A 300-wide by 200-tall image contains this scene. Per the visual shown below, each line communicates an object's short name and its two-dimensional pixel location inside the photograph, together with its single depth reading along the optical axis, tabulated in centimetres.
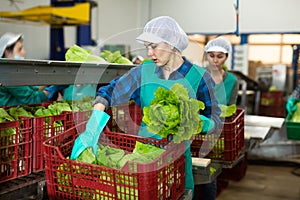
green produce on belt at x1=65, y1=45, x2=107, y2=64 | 229
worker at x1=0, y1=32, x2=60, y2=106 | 249
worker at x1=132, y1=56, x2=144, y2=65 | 448
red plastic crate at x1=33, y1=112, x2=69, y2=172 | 166
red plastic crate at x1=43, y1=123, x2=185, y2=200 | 125
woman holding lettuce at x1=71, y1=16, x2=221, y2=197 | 177
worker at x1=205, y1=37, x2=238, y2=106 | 329
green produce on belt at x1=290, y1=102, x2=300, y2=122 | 373
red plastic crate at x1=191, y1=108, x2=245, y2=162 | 245
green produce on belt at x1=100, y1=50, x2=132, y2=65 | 272
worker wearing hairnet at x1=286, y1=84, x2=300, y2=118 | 378
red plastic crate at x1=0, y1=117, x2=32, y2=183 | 154
